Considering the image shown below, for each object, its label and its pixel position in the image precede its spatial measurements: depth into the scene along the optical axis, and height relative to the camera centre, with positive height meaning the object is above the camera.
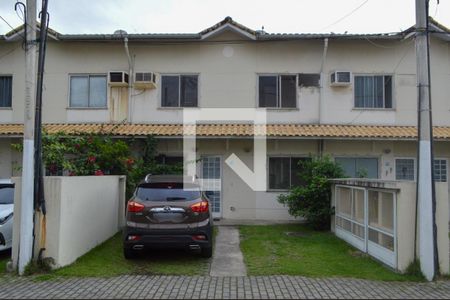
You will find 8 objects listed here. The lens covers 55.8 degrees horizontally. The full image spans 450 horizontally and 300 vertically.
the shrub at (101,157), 11.16 +0.27
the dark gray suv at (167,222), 7.68 -1.01
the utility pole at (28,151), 7.28 +0.26
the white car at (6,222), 8.60 -1.17
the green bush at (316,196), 11.99 -0.82
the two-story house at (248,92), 14.16 +2.60
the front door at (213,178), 14.23 -0.38
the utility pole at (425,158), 7.04 +0.17
